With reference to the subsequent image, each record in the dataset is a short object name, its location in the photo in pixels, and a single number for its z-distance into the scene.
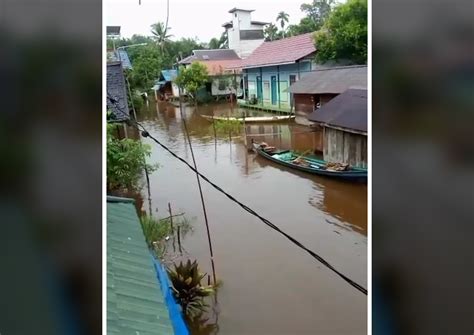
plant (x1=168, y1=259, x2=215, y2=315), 3.13
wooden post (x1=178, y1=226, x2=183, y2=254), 4.33
